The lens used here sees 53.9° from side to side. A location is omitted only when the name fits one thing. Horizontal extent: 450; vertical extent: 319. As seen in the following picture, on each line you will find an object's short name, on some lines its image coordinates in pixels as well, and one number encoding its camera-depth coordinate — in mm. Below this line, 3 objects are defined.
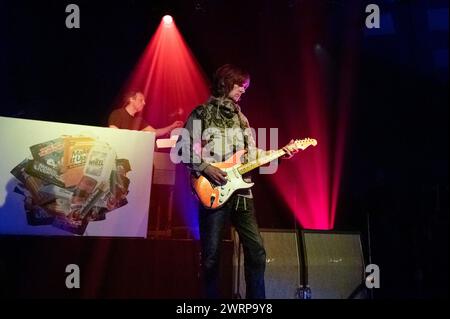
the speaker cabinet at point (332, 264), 3580
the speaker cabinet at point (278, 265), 3375
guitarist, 2730
